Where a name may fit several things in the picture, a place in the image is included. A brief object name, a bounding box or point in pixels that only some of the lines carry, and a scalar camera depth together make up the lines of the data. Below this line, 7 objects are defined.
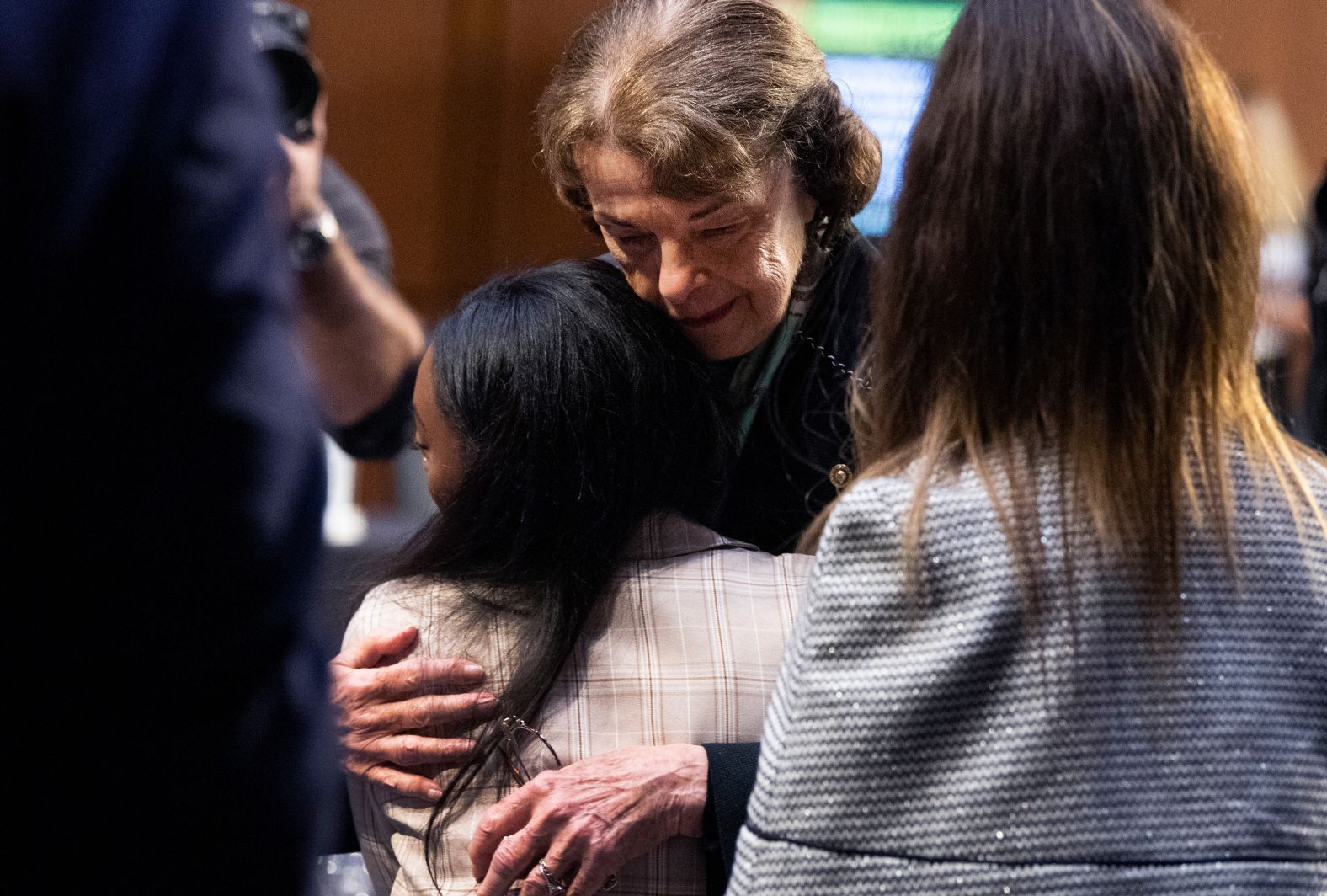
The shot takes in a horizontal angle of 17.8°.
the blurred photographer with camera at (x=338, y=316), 3.68
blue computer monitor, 3.26
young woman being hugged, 2.85
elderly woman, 3.09
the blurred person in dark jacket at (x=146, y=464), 2.16
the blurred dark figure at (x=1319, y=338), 3.31
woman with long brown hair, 2.59
